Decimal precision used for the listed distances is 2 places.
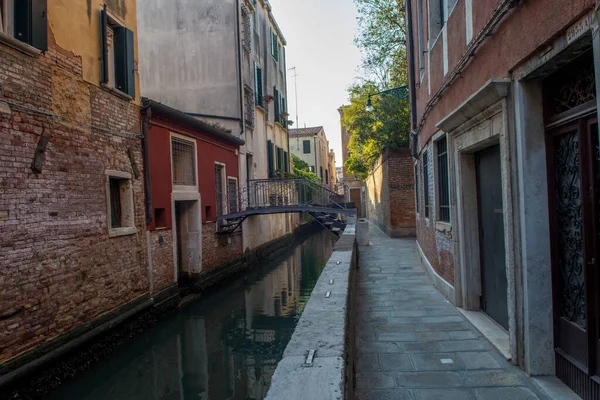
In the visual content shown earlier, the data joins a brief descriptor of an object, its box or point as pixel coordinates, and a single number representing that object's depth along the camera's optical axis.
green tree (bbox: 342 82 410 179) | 17.98
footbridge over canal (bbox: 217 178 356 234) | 13.98
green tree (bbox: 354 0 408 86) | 19.27
